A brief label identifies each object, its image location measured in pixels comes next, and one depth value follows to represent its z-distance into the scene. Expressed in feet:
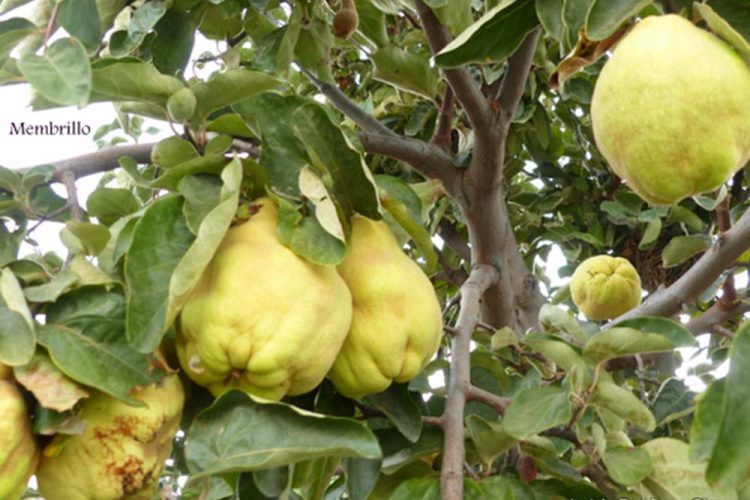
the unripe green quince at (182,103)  2.84
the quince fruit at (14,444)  2.31
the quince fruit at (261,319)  2.47
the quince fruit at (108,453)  2.48
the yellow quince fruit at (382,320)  2.76
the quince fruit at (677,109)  2.26
